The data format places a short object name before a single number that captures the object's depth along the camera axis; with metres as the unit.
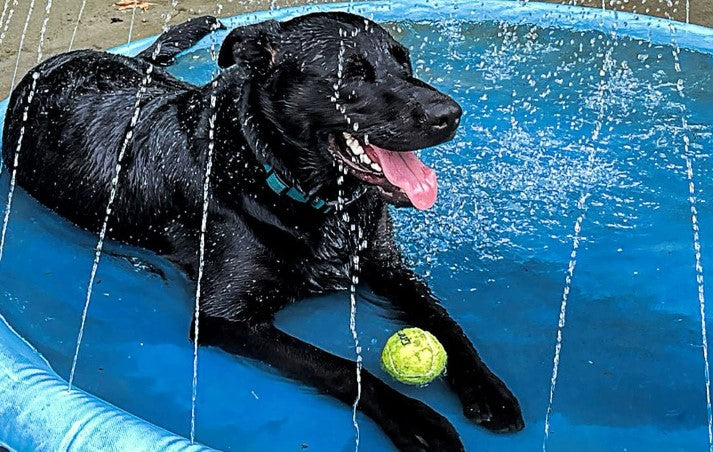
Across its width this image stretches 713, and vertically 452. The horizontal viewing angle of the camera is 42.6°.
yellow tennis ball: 2.63
